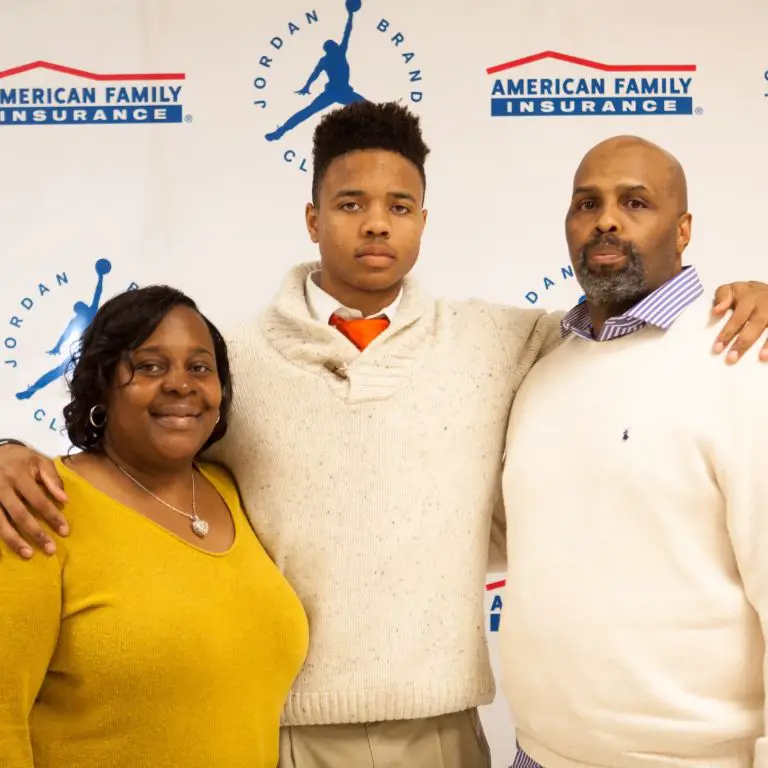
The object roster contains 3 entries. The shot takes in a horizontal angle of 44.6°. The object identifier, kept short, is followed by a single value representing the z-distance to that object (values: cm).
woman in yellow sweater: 113
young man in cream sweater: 139
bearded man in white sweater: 122
